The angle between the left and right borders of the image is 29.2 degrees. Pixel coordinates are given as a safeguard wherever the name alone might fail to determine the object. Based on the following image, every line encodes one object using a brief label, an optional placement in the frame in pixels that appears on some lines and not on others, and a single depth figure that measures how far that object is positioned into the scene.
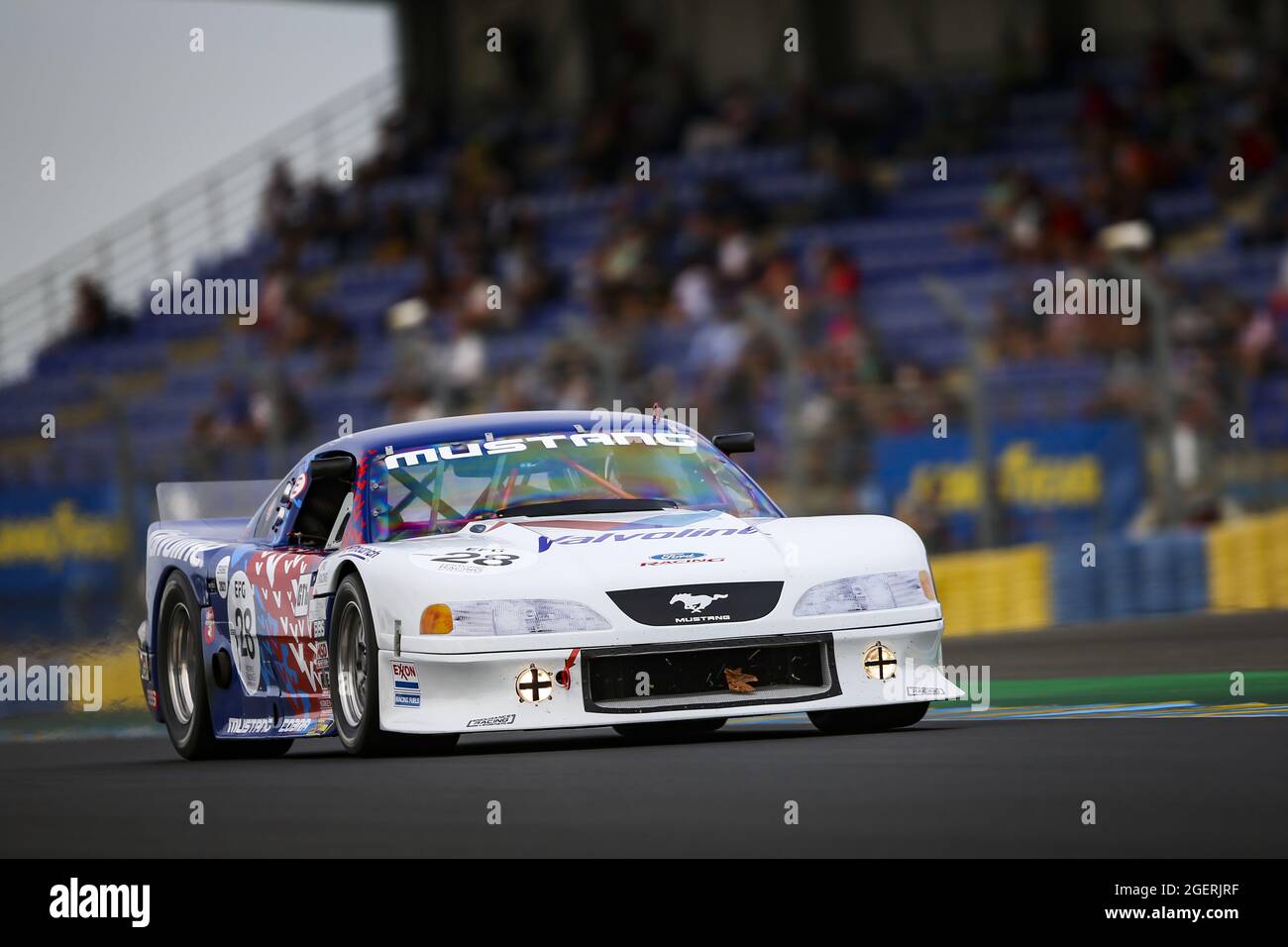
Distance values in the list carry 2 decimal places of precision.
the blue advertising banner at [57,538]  16.05
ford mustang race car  7.65
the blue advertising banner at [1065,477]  15.33
